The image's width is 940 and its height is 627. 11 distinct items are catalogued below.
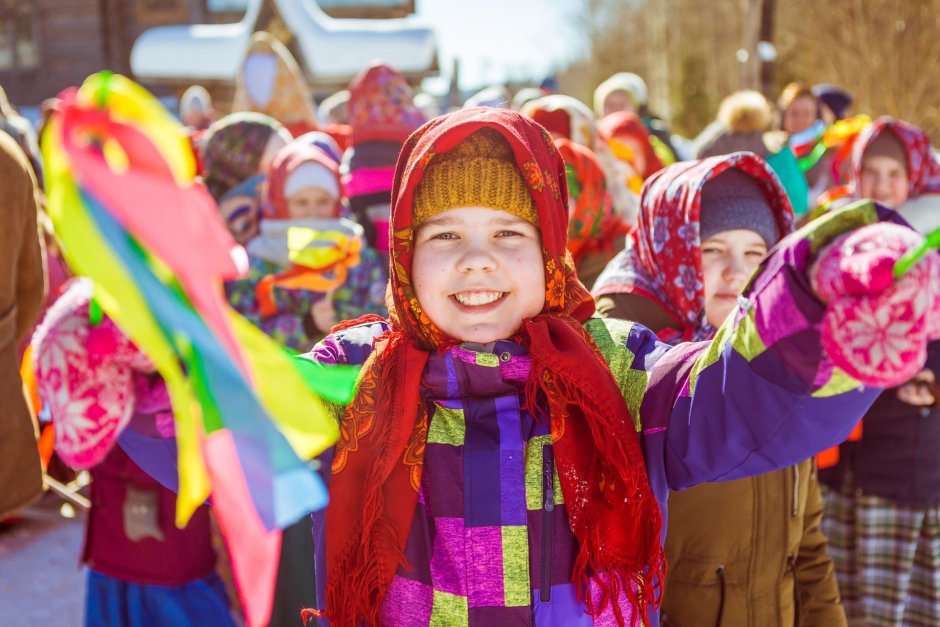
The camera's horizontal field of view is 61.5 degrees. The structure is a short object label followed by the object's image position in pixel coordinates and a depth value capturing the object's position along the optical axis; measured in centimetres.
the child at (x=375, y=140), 396
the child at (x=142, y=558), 228
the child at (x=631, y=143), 549
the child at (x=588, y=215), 323
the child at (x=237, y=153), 420
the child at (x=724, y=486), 192
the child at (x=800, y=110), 735
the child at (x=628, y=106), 708
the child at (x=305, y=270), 321
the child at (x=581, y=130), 410
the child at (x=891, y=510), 276
